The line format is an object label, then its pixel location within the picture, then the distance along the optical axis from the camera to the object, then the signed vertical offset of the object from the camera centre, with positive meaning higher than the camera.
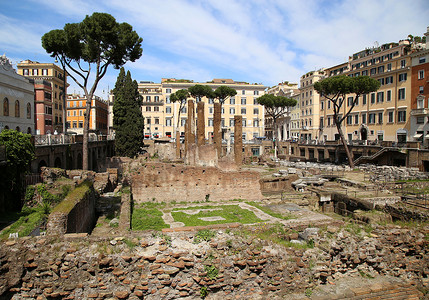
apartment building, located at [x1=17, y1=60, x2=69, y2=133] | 53.55 +13.24
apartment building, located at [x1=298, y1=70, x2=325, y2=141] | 58.25 +6.97
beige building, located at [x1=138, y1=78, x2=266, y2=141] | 66.31 +7.55
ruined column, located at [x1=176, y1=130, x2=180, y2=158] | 41.02 -0.38
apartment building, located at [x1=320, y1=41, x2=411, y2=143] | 39.31 +6.20
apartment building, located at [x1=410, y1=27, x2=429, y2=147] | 35.88 +5.92
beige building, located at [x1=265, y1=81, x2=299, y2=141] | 70.96 +6.00
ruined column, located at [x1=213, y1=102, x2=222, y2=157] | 29.69 +1.68
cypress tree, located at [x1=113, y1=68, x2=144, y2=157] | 41.22 +3.19
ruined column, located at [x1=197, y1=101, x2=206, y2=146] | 29.98 +1.73
